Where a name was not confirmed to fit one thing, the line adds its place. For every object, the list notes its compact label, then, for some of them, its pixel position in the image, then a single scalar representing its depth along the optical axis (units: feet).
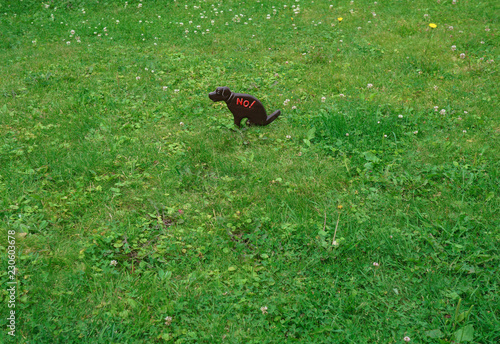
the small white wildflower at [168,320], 9.23
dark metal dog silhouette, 15.15
